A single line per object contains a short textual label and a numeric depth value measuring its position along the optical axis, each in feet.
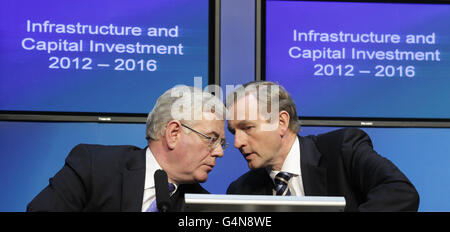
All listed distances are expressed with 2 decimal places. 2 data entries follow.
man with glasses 8.51
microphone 6.91
